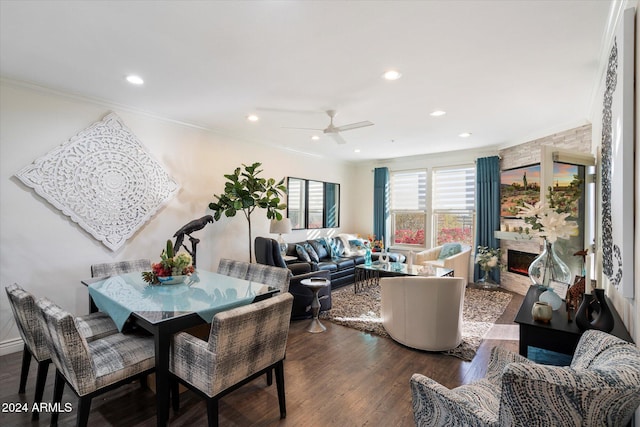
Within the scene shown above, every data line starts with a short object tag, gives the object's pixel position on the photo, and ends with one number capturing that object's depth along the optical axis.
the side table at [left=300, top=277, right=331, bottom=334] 3.58
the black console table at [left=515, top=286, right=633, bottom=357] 1.64
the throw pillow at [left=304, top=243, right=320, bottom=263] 5.69
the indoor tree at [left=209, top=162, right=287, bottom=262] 4.35
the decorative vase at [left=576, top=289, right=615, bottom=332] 1.54
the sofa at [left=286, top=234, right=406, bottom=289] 5.47
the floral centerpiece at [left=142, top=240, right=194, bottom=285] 2.56
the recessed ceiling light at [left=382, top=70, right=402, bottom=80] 2.74
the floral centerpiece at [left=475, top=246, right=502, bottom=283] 5.61
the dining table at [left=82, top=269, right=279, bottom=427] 1.81
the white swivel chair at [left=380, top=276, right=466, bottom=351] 2.95
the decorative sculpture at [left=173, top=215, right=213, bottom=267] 3.88
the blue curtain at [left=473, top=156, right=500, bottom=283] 5.73
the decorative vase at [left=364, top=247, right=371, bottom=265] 5.33
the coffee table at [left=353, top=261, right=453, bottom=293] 4.49
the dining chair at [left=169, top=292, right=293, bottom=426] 1.67
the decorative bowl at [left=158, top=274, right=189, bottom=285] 2.55
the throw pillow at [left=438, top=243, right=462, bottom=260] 5.82
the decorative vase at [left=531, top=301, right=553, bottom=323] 1.76
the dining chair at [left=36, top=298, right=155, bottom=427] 1.61
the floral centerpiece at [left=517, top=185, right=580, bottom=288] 2.01
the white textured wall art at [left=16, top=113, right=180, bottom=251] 3.16
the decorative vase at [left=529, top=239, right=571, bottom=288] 2.19
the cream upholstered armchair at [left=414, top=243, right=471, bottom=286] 5.25
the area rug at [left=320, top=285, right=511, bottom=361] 3.36
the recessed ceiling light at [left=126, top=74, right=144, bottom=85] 2.86
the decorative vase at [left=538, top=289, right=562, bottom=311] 1.94
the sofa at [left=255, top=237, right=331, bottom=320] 3.89
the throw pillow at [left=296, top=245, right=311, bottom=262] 5.50
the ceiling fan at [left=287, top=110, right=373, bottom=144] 3.49
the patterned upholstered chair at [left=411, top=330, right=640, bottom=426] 0.93
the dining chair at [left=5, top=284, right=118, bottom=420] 1.94
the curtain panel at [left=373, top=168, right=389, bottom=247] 7.27
